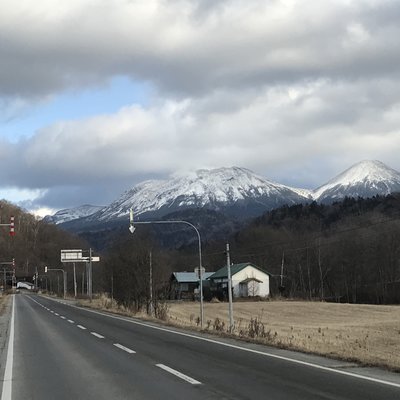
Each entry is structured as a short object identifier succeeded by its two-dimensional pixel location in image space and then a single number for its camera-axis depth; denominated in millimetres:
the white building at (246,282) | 110688
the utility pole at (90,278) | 77588
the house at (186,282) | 121125
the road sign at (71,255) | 92875
